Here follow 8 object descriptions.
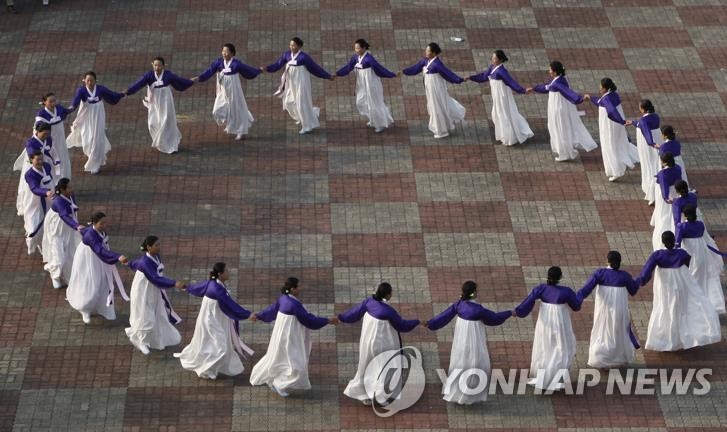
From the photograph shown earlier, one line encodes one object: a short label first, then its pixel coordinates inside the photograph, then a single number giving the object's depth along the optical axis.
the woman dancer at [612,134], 24.08
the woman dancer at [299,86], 25.19
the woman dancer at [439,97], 25.14
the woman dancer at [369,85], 25.23
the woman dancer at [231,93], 24.95
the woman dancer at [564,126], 24.61
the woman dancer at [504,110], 24.95
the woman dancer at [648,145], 23.41
